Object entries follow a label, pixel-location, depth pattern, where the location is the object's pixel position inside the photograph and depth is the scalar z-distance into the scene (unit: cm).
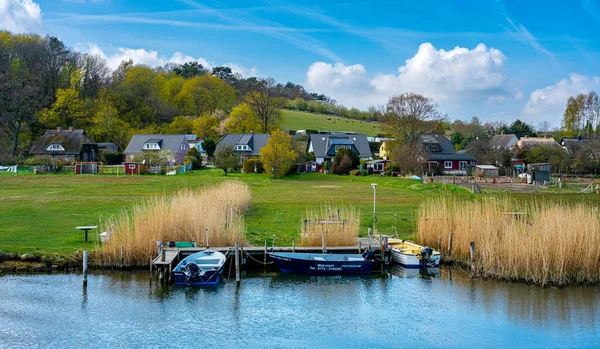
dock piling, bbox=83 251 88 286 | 2516
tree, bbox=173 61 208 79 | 17125
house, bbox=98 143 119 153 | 11444
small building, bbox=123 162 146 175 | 8381
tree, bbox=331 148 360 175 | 9138
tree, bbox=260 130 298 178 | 8006
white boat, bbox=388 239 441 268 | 2816
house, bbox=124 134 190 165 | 10706
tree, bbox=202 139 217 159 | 10856
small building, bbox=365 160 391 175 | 9182
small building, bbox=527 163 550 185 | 7421
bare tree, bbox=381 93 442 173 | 9194
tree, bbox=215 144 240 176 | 8456
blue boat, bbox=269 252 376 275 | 2739
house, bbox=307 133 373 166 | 10500
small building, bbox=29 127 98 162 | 10031
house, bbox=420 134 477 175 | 9722
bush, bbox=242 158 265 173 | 8706
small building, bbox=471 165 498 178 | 9375
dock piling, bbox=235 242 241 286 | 2605
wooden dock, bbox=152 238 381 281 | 2595
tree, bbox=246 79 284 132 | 12150
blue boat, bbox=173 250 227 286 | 2525
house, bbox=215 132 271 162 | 10256
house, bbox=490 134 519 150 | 12113
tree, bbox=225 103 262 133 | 11812
